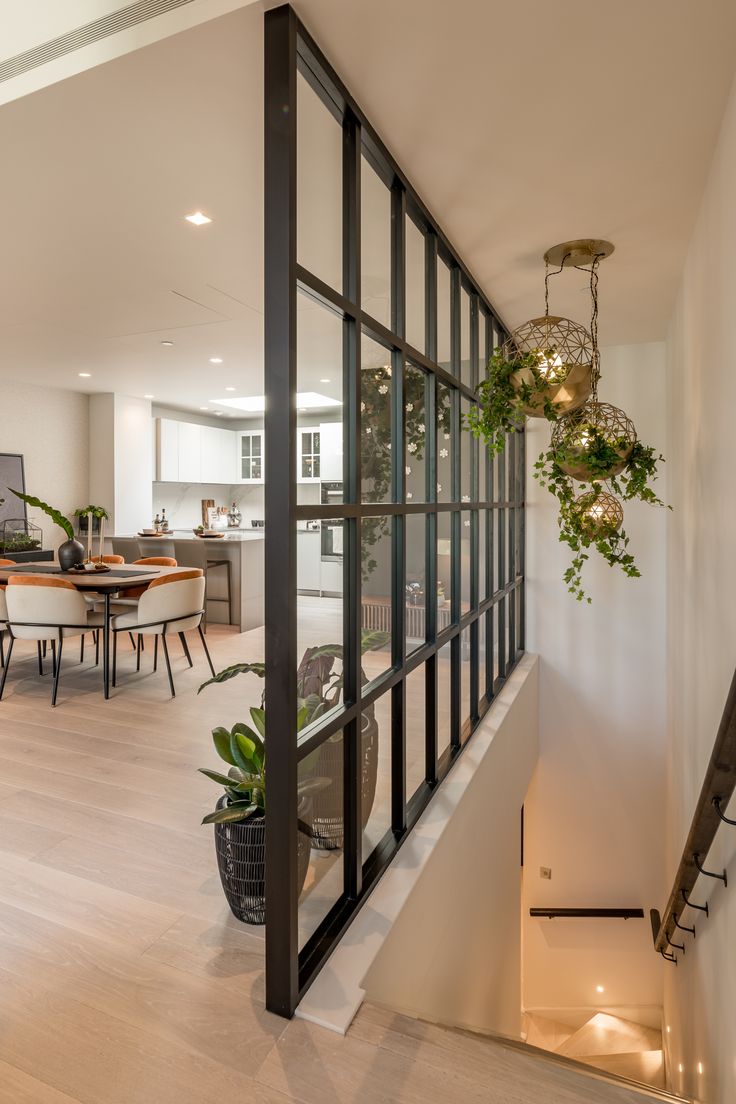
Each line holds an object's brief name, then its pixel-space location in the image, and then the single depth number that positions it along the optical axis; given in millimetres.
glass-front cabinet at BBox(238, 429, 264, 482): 8992
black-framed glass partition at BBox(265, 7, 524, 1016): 1467
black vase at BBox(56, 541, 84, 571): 4605
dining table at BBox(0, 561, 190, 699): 4062
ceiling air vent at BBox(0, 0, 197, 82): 1483
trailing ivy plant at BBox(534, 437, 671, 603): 2760
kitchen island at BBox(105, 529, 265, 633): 6355
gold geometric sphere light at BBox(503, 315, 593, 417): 2445
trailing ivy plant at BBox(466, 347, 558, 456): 2473
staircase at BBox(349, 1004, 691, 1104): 1312
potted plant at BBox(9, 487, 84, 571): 4605
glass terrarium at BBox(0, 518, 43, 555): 6240
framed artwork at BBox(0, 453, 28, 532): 6297
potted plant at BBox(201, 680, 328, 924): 1812
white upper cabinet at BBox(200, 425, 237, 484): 8453
